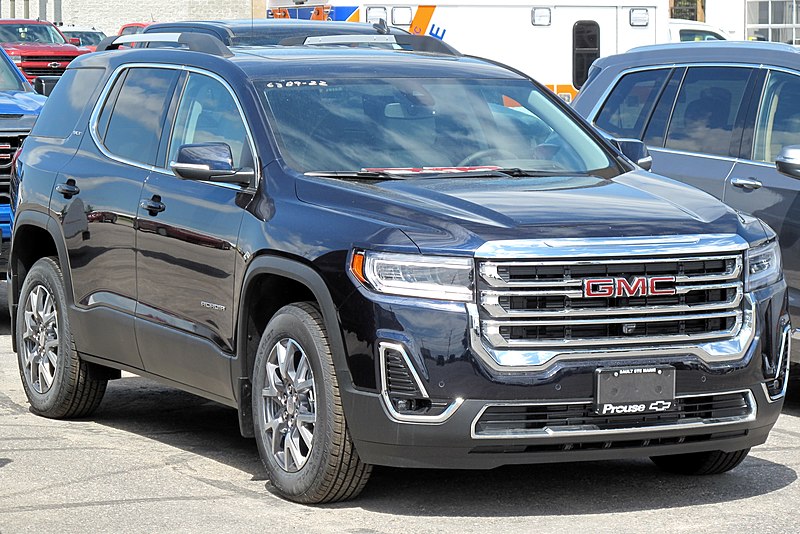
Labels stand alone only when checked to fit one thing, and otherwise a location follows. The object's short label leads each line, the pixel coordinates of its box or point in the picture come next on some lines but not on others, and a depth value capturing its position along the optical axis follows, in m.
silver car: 8.24
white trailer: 20.22
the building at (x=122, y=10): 60.47
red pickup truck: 34.44
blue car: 11.89
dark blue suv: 5.73
